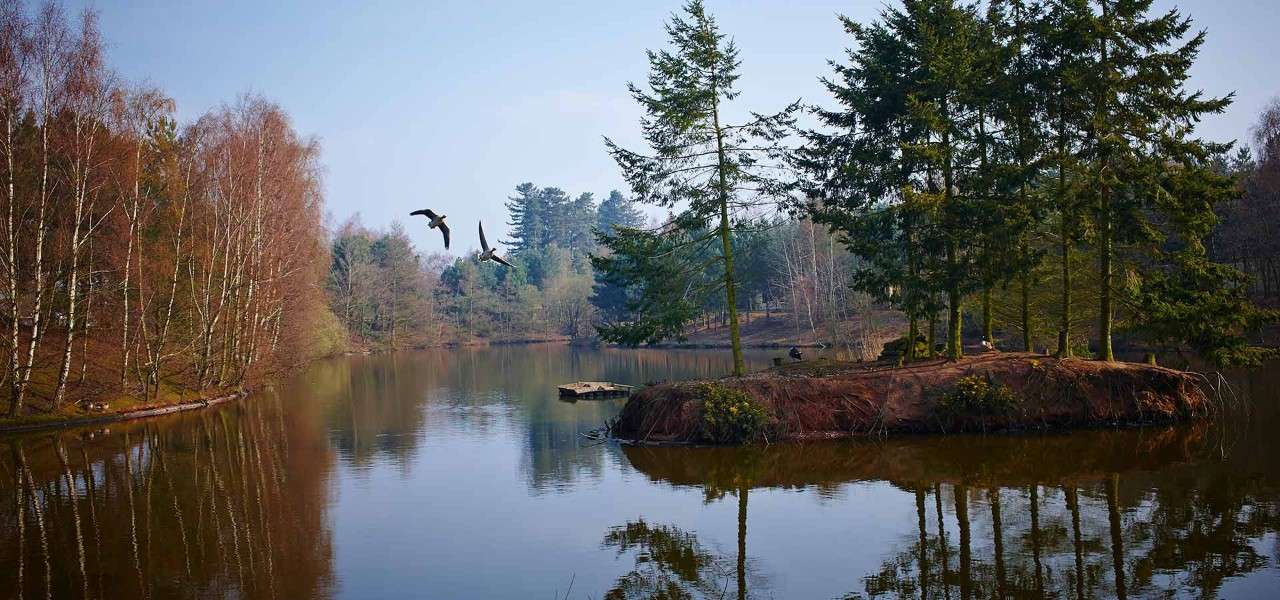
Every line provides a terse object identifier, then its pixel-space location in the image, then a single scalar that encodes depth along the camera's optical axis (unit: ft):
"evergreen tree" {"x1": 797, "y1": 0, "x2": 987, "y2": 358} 79.92
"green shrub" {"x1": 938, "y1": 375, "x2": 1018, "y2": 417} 76.33
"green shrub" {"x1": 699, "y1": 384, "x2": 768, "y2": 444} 76.84
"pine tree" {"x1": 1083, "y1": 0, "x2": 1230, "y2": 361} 74.79
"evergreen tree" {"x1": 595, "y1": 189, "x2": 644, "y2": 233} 545.44
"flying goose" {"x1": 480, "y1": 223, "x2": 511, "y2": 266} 75.97
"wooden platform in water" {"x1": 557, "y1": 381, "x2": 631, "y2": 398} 126.41
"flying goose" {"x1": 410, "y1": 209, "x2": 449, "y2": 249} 76.28
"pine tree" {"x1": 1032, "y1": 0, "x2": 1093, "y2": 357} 75.92
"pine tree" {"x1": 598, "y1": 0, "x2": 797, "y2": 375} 86.33
